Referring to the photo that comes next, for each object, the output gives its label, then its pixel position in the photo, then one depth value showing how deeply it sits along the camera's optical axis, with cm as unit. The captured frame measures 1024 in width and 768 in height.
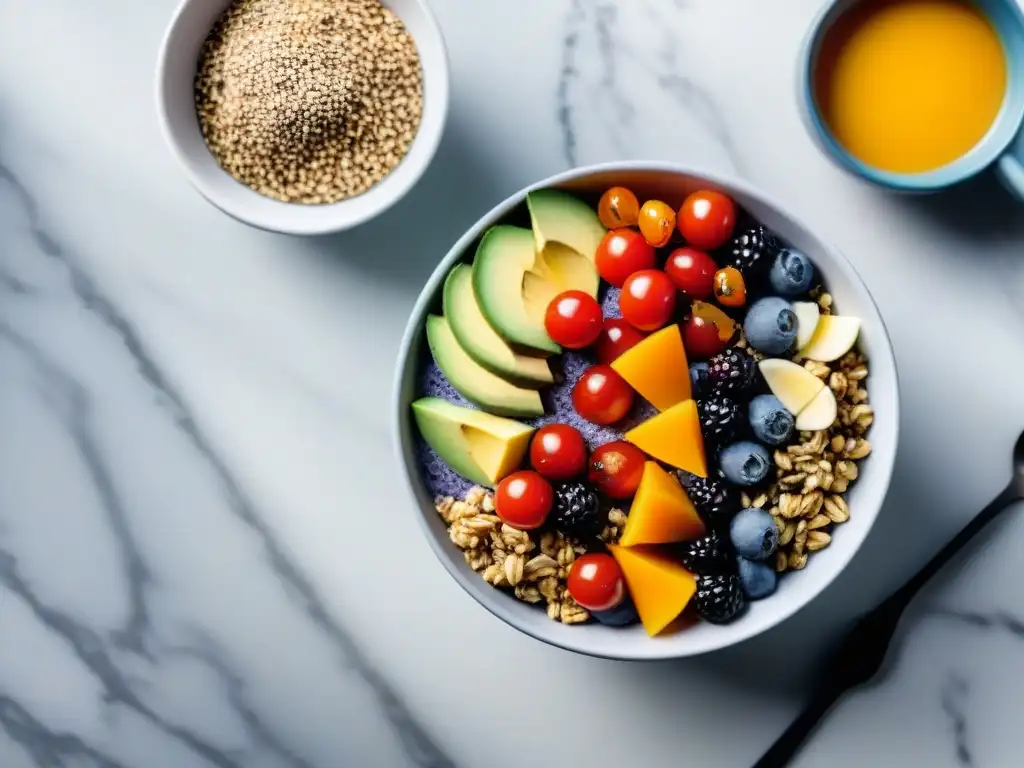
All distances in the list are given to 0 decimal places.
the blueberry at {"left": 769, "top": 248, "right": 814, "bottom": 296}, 51
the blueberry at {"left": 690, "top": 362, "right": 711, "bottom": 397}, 52
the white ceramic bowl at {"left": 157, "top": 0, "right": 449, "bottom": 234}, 55
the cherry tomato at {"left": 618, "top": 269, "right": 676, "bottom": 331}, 51
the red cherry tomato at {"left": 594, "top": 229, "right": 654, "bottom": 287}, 52
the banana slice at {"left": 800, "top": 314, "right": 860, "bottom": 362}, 51
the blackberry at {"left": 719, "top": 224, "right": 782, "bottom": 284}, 52
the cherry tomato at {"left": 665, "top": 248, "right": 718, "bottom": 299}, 52
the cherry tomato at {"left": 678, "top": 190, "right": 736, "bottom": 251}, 52
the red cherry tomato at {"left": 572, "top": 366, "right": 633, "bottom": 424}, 51
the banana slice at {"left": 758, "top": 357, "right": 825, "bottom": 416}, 51
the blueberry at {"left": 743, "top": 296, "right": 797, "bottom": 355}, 51
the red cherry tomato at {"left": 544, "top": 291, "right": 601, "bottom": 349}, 51
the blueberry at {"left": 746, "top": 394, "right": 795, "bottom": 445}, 51
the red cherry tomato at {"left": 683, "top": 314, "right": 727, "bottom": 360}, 52
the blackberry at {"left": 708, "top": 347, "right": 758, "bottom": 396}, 51
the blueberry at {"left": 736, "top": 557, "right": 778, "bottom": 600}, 51
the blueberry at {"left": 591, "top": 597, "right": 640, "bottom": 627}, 52
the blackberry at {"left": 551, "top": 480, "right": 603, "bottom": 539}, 51
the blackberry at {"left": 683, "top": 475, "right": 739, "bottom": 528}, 51
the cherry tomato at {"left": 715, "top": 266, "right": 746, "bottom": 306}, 51
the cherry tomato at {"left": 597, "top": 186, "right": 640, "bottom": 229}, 52
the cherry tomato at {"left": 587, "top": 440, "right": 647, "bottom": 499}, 52
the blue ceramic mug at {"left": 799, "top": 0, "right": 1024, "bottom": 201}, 54
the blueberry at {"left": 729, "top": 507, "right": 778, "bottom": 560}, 51
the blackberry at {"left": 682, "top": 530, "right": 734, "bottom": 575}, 51
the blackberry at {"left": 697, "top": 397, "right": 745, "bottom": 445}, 51
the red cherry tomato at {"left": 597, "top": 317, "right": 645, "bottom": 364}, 52
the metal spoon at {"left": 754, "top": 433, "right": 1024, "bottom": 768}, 57
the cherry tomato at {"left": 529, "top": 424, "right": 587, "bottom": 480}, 51
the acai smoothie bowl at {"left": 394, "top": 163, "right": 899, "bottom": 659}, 51
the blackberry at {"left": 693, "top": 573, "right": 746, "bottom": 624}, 51
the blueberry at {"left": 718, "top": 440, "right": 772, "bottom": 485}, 51
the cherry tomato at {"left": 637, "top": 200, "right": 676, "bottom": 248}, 52
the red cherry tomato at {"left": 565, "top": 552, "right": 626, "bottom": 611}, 51
